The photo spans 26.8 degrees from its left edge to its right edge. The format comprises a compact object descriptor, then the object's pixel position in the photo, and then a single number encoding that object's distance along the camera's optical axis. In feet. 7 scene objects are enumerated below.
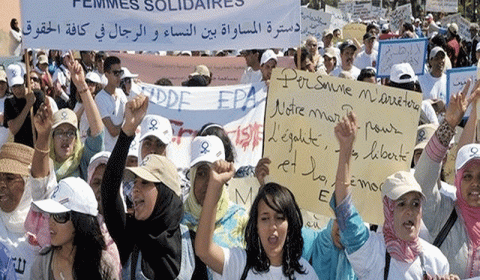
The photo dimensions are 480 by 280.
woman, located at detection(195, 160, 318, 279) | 13.89
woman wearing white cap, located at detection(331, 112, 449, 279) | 14.29
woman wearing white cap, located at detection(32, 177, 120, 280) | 14.15
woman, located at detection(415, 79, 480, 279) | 15.37
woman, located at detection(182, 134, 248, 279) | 16.02
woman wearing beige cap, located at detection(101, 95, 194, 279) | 14.97
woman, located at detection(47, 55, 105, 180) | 20.48
